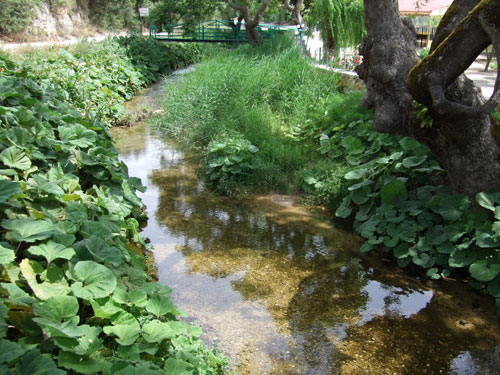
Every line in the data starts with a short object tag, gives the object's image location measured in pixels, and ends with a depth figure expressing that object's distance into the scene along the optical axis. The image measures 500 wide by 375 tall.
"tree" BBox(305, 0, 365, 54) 13.77
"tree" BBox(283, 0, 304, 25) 21.20
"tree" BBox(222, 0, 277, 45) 18.91
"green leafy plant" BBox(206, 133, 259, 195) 7.14
